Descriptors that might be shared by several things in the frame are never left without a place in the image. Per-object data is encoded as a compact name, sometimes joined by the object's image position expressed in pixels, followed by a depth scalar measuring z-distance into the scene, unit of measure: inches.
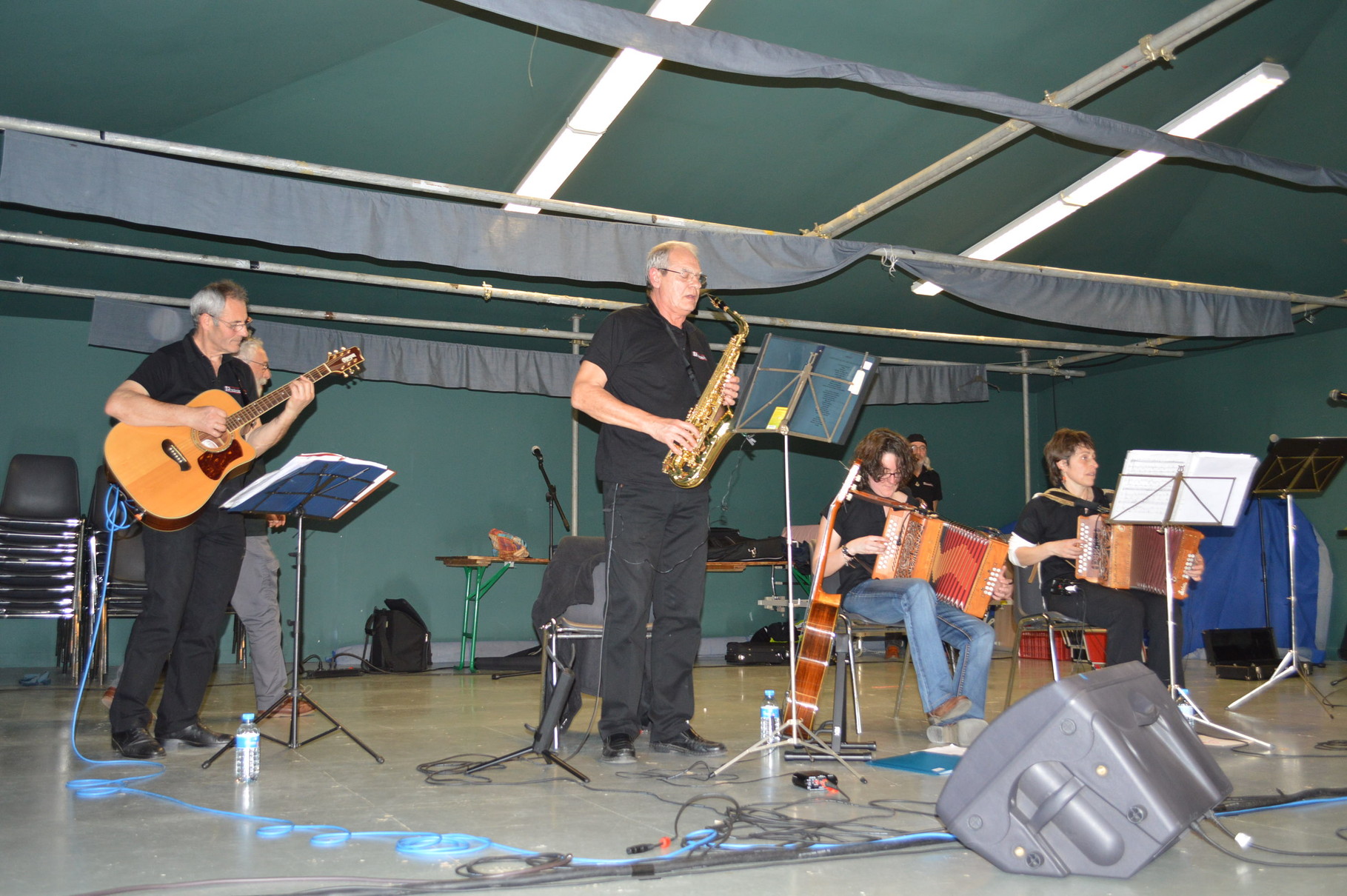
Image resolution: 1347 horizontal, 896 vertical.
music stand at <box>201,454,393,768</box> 135.9
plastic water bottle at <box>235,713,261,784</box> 126.8
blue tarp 332.5
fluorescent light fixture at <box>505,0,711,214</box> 194.5
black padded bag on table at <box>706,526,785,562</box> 350.0
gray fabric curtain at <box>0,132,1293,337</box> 157.5
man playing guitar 148.0
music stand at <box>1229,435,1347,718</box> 223.9
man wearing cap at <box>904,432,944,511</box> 362.8
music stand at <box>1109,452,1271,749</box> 170.2
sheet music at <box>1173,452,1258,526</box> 171.8
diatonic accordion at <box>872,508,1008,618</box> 176.9
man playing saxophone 148.7
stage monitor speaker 85.0
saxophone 152.0
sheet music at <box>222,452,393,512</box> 132.3
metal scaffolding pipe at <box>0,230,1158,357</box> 237.1
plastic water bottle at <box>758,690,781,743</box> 148.7
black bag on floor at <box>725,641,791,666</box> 346.3
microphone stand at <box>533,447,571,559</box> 337.7
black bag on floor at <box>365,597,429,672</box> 318.7
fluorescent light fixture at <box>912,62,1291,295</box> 235.3
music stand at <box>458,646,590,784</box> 134.8
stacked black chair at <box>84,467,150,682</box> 264.5
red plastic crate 339.3
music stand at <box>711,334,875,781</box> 141.1
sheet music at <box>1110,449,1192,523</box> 169.6
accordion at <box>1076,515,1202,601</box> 185.9
